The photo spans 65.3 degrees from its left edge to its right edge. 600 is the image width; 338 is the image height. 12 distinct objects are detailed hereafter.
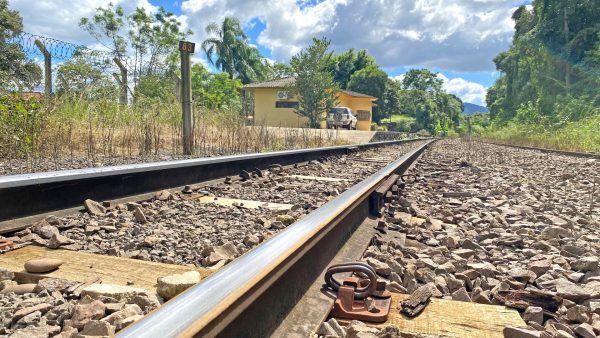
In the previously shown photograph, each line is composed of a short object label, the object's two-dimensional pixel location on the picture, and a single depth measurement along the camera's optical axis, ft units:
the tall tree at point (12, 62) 19.77
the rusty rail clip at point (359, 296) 5.25
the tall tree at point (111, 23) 113.94
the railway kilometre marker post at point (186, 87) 23.12
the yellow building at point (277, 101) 137.39
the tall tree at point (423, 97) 235.40
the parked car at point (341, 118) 110.32
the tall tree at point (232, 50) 200.13
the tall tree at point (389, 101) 206.30
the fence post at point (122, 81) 27.02
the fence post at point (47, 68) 22.33
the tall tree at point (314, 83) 121.19
